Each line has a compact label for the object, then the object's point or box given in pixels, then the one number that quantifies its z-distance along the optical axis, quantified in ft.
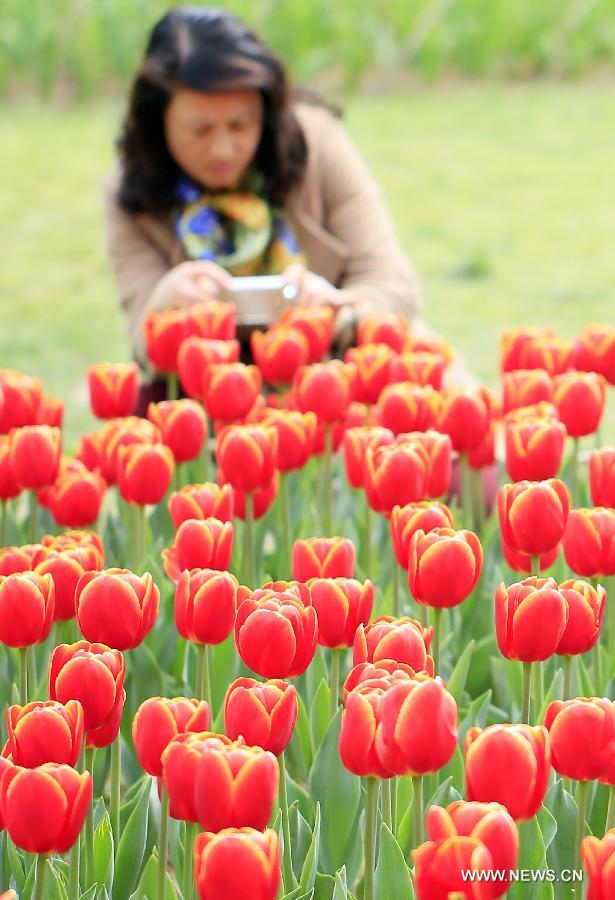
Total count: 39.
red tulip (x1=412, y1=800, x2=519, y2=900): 9.64
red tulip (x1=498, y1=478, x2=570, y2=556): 11.20
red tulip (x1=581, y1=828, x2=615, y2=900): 9.68
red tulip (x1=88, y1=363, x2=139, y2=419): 12.97
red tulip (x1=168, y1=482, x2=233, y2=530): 11.58
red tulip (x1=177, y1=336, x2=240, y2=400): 12.87
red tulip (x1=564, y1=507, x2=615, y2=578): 11.21
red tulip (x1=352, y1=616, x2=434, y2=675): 10.37
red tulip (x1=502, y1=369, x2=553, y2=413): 12.57
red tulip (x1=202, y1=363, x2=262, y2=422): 12.57
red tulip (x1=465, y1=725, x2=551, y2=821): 9.94
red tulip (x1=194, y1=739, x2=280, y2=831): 9.90
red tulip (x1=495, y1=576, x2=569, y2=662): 10.59
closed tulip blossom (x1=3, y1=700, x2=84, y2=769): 10.14
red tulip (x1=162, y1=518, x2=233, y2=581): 11.31
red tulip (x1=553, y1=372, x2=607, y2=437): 12.39
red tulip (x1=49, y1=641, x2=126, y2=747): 10.39
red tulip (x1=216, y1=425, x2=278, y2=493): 11.89
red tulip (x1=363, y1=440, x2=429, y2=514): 11.66
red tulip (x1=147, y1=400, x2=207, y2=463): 12.49
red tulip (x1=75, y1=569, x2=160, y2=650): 10.78
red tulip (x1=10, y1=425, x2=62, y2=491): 12.12
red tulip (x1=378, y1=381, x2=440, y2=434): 12.44
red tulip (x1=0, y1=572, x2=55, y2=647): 10.87
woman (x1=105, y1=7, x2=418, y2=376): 16.08
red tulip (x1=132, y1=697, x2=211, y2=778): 10.33
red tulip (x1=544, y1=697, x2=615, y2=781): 10.20
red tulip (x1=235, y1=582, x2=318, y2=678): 10.52
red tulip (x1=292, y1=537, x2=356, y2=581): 11.22
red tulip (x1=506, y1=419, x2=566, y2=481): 11.87
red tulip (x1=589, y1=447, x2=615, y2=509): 11.61
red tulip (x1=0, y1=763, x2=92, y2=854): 10.04
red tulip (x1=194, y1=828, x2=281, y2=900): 9.71
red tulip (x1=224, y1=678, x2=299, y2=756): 10.23
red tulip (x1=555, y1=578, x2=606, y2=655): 10.78
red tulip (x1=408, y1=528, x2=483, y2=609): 10.90
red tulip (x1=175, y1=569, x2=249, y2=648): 10.86
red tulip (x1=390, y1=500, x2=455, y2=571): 11.17
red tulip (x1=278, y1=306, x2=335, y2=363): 13.39
